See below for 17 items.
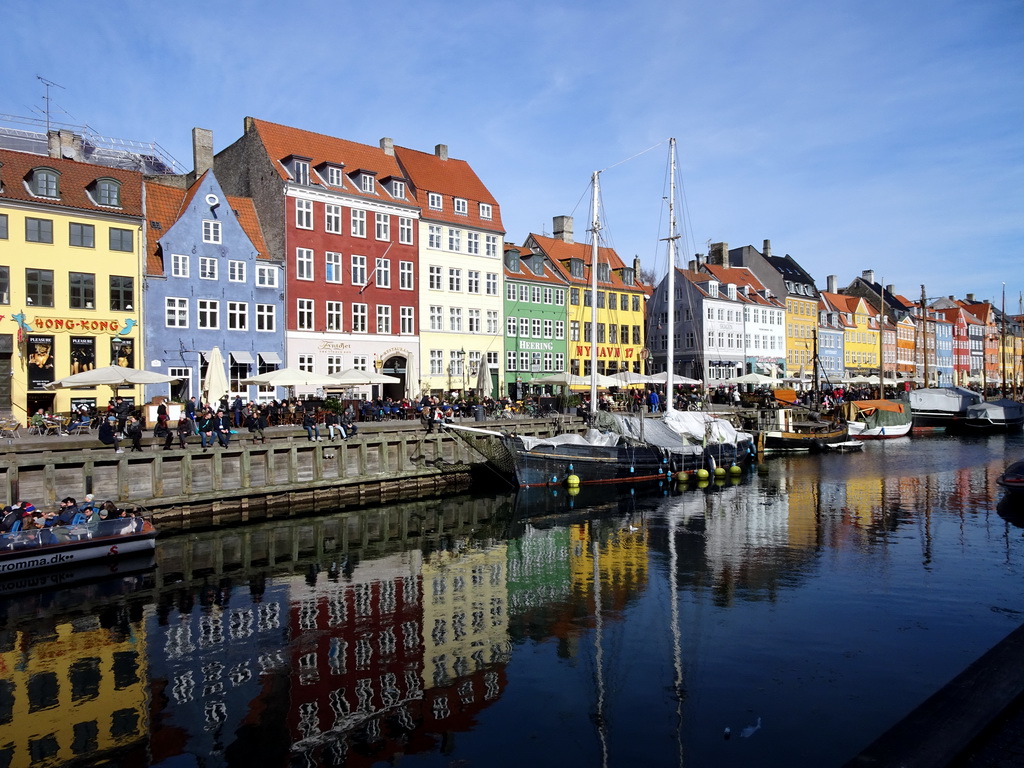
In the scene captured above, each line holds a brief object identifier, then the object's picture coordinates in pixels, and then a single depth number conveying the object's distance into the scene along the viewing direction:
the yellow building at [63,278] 37.00
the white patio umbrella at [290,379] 34.53
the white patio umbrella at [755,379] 62.56
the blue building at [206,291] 42.09
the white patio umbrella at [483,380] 44.84
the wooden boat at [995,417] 66.69
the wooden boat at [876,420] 60.97
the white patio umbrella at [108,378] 30.14
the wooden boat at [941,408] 71.50
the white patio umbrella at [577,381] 47.47
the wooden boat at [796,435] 53.69
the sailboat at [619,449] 35.84
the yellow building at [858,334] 100.50
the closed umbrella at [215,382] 33.12
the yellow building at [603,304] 67.31
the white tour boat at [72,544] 20.34
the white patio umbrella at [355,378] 37.54
